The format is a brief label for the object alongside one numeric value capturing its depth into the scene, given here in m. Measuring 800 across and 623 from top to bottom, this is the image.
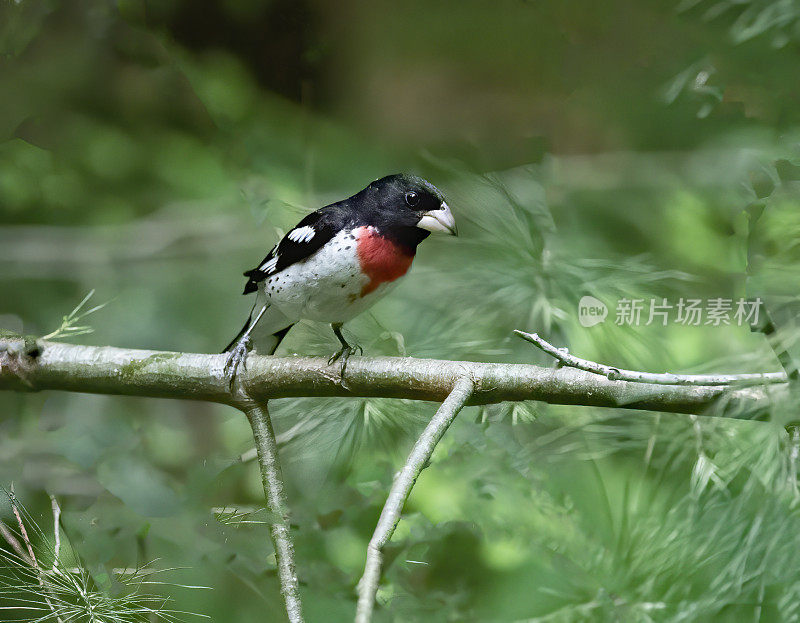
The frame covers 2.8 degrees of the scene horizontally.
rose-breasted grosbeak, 8.16
